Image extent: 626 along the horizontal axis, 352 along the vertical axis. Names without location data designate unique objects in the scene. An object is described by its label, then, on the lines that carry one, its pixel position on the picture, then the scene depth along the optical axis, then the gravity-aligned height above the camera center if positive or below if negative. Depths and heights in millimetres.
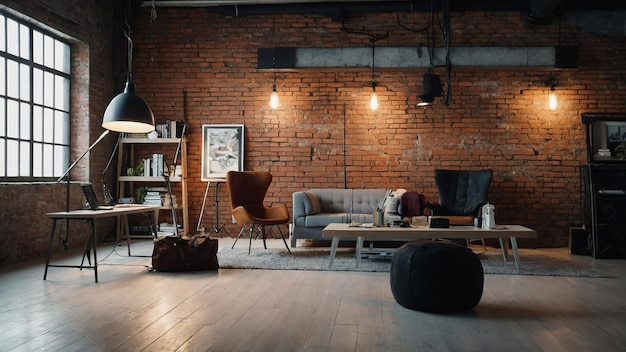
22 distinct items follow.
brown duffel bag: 5566 -700
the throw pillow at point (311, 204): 7367 -271
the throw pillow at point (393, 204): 7348 -278
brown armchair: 6871 -208
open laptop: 5668 -93
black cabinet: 7043 -350
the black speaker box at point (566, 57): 7945 +1786
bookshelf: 8406 +204
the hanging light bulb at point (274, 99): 8359 +1288
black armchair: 7480 -119
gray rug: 5727 -884
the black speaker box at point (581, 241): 7285 -787
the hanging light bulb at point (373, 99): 8172 +1244
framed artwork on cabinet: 7863 +691
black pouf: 3789 -663
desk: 5133 -268
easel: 8641 -536
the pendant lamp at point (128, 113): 5859 +777
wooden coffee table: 5469 -495
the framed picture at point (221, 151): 8594 +527
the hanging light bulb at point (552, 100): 8031 +1184
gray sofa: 7250 -338
